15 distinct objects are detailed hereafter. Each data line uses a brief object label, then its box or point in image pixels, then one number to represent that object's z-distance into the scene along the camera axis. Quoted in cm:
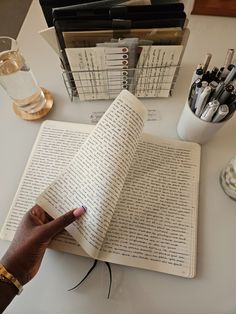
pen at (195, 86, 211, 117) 37
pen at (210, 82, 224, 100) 37
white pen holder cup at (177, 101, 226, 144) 41
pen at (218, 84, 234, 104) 36
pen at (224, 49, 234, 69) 40
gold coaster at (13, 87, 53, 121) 52
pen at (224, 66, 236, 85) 37
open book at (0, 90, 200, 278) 37
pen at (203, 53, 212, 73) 40
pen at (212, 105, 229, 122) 37
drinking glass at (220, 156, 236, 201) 40
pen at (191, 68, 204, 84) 40
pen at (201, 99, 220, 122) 37
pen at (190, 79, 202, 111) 38
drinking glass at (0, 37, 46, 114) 47
